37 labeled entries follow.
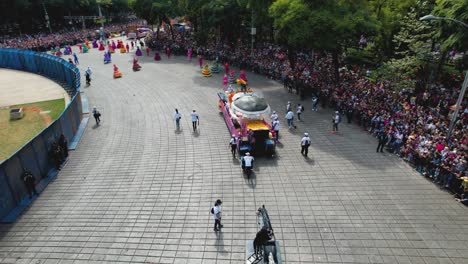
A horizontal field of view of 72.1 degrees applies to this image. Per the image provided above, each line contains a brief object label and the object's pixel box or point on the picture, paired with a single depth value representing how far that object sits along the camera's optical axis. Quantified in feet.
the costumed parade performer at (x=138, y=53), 142.10
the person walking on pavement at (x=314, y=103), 74.38
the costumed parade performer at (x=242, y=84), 73.34
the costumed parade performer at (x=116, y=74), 108.17
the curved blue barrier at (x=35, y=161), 40.78
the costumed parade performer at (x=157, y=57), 131.54
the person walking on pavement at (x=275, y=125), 58.70
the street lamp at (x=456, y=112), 47.53
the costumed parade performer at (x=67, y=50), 147.31
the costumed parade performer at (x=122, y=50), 148.46
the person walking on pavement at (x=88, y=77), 100.12
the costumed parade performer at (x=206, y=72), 106.69
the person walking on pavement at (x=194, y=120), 64.03
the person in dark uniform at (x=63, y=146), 54.49
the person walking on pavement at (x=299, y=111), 68.85
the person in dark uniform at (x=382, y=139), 54.93
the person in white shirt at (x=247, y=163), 47.29
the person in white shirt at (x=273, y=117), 59.95
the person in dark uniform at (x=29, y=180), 43.78
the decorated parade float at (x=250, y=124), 53.31
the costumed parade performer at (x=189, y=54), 128.15
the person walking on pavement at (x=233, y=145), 53.57
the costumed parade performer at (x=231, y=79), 98.14
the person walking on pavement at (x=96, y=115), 69.00
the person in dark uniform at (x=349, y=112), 68.18
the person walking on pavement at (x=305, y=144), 53.52
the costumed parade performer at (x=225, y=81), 96.08
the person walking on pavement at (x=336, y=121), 62.75
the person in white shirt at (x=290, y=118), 64.13
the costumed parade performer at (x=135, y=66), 116.67
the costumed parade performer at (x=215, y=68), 111.34
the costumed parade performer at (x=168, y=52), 135.90
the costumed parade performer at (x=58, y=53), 141.32
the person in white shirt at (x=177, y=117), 65.53
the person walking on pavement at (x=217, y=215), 36.08
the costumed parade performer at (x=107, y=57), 130.11
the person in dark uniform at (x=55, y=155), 51.57
